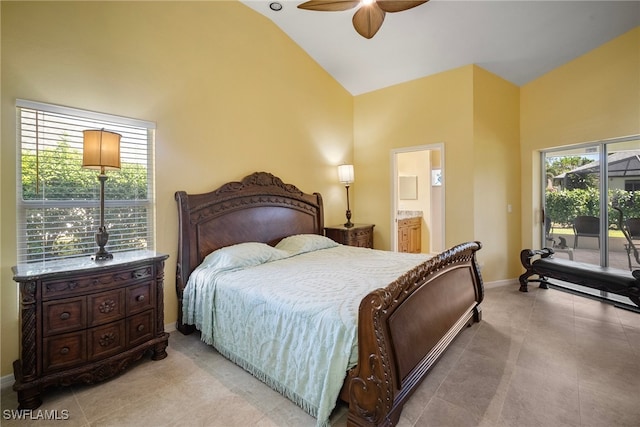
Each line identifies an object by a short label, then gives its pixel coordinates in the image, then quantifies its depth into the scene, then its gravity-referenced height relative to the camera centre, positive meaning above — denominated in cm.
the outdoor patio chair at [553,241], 429 -46
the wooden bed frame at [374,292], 148 -56
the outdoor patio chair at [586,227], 396 -22
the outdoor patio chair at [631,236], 360 -32
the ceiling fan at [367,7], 260 +191
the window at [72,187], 215 +22
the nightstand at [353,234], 435 -34
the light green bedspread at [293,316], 161 -70
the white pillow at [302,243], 347 -39
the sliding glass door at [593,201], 366 +13
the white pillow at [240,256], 273 -43
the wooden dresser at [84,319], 180 -74
